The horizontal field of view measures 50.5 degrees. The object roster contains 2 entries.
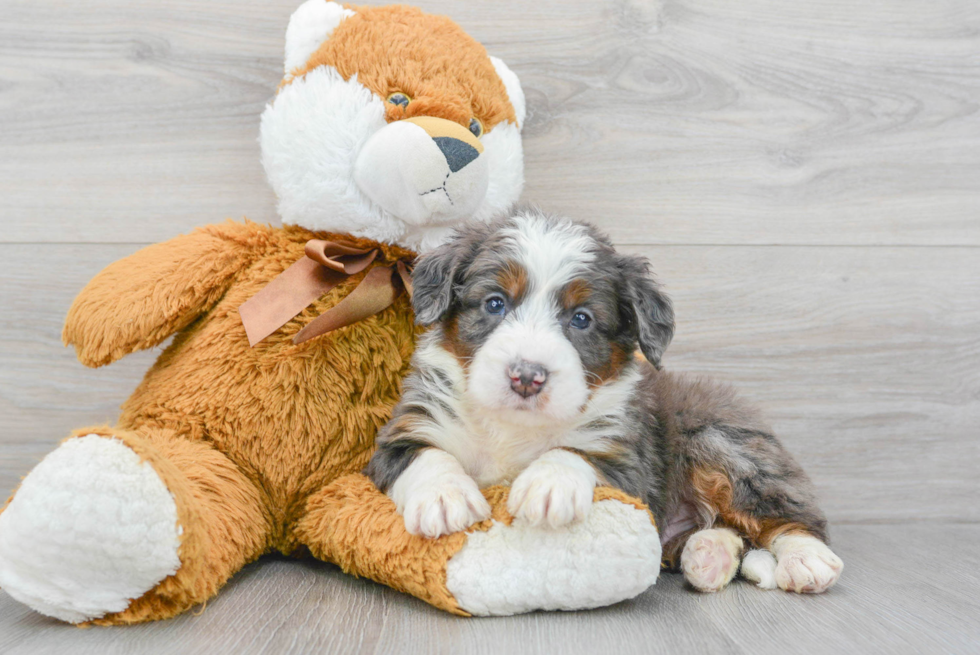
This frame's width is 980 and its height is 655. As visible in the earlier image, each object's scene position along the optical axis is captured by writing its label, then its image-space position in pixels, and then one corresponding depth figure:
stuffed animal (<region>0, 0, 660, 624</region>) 0.57
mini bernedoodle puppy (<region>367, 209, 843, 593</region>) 0.57
